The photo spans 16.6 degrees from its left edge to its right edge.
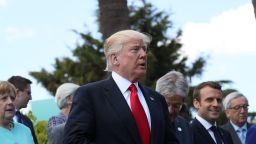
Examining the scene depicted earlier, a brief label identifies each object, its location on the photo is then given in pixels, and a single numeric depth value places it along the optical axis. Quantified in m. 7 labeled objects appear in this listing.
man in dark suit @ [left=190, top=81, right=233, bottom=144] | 8.97
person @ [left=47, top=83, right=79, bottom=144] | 10.59
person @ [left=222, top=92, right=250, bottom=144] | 12.80
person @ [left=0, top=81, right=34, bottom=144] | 8.40
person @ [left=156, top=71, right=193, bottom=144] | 8.28
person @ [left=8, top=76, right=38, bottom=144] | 10.92
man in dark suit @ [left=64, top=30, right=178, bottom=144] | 6.51
